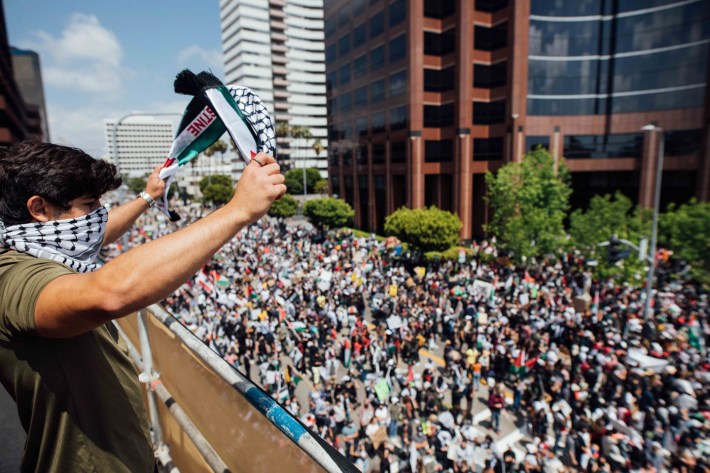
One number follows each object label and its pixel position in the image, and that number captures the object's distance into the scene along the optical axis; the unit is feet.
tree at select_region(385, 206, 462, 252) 96.22
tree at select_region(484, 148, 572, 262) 82.99
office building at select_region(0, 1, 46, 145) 146.72
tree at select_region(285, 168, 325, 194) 251.19
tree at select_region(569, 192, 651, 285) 70.76
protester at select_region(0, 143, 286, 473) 3.78
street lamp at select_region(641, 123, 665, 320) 54.70
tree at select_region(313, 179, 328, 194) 260.01
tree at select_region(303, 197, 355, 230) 136.36
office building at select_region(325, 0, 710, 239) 112.57
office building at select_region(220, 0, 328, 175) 330.54
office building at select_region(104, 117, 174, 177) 631.73
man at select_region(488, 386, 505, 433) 35.12
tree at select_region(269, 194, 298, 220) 154.38
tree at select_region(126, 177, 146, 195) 383.08
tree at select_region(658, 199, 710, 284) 67.21
